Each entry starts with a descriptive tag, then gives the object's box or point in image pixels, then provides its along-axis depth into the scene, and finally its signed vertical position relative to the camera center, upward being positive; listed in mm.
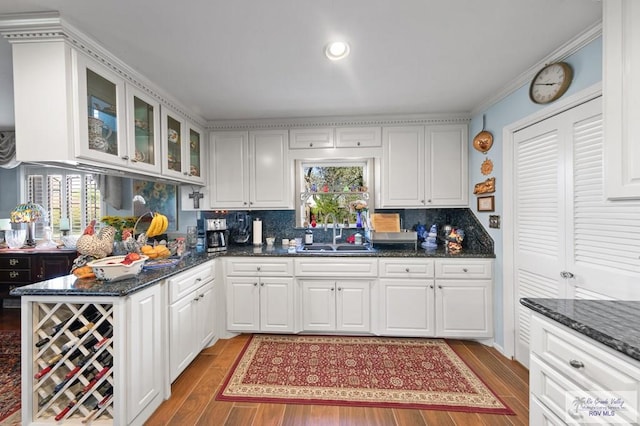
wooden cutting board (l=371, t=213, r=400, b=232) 2789 -144
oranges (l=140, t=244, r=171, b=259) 1994 -326
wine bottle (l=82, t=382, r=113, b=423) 1394 -1090
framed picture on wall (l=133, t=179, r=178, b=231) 3029 +113
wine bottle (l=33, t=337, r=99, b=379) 1396 -846
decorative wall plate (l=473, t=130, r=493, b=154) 2391 +658
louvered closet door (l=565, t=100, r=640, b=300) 1365 -154
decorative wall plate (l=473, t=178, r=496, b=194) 2341 +212
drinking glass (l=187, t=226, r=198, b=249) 2795 -305
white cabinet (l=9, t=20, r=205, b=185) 1376 +657
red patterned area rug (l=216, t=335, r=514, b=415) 1736 -1320
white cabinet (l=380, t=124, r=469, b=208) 2705 +468
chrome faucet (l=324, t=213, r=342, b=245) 2977 -161
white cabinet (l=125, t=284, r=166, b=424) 1435 -886
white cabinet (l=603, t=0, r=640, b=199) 963 +444
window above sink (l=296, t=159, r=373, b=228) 3039 +243
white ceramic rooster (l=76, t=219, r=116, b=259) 1683 -210
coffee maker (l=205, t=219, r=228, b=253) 2578 -252
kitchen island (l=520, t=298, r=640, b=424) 789 -558
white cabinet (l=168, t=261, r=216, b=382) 1813 -856
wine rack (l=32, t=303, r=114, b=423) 1406 -876
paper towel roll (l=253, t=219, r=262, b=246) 3006 -262
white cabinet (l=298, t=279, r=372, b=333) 2496 -965
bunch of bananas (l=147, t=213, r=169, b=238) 2180 -130
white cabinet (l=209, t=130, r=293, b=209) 2854 +465
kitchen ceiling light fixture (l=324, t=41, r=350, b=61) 1579 +1045
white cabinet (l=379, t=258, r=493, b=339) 2391 -870
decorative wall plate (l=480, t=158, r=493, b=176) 2383 +403
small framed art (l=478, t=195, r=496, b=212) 2362 +43
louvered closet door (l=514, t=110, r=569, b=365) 1777 -52
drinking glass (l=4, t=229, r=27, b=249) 3285 -329
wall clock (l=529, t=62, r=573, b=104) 1650 +883
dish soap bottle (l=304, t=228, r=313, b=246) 2998 -340
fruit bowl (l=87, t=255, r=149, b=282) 1513 -356
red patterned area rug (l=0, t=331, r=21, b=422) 1701 -1323
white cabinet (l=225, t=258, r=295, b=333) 2523 -866
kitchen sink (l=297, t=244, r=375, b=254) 2616 -438
